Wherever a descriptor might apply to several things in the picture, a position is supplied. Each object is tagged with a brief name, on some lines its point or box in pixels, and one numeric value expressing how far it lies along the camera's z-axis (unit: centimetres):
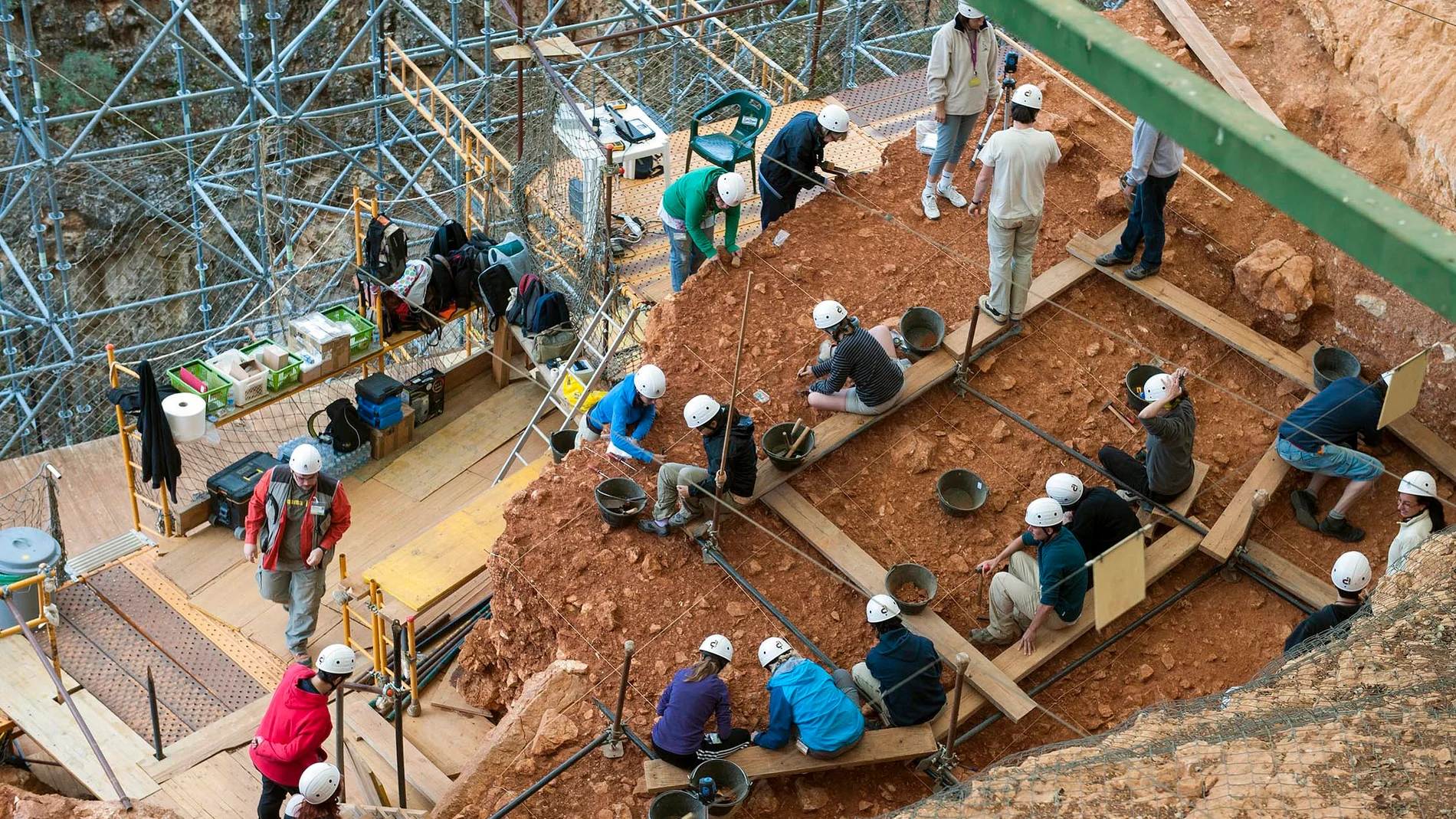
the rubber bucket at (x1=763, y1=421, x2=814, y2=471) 1095
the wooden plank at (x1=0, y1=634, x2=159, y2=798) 1056
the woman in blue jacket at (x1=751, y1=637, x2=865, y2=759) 895
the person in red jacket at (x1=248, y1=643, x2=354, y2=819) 923
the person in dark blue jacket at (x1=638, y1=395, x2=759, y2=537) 1031
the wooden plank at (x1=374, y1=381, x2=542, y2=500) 1382
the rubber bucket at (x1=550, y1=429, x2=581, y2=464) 1232
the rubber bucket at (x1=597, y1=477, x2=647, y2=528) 1066
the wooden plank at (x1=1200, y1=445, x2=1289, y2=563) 1045
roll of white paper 1240
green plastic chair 1359
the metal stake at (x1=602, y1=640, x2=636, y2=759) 936
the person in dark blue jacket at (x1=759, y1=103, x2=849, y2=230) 1246
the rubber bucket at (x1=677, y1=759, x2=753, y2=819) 891
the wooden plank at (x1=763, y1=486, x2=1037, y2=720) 961
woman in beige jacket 1212
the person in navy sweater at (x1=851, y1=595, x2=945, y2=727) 917
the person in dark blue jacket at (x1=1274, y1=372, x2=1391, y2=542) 1048
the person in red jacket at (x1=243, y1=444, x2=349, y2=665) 1065
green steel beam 474
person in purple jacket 888
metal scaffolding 1606
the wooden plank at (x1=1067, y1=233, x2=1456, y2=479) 1094
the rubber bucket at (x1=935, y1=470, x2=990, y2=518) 1099
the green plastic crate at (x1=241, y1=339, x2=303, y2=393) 1312
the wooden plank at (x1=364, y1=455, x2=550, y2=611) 1150
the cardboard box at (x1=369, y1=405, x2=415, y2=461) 1388
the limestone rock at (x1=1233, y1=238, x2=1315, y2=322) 1189
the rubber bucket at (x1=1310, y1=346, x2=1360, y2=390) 1146
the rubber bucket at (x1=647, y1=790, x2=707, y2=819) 887
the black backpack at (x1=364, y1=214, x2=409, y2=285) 1362
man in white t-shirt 1084
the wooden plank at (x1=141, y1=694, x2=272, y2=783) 1065
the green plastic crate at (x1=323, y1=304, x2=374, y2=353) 1362
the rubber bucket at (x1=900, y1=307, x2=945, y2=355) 1195
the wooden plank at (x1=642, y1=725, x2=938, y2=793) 903
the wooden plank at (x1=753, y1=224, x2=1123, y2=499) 1118
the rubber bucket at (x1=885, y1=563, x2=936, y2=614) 1027
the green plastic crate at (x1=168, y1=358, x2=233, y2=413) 1270
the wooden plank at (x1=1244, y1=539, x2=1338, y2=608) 1025
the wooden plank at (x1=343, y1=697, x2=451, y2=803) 1027
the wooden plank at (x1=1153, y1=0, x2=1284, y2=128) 1333
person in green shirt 1182
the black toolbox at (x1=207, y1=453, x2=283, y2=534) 1278
